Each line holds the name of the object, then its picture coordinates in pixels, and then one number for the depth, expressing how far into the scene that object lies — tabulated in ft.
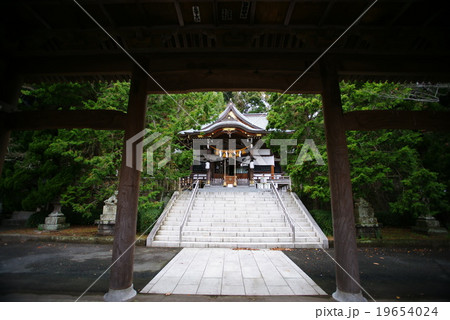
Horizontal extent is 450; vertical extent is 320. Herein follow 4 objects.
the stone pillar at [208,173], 58.80
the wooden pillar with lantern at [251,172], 58.34
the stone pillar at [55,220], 32.68
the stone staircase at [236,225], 26.35
